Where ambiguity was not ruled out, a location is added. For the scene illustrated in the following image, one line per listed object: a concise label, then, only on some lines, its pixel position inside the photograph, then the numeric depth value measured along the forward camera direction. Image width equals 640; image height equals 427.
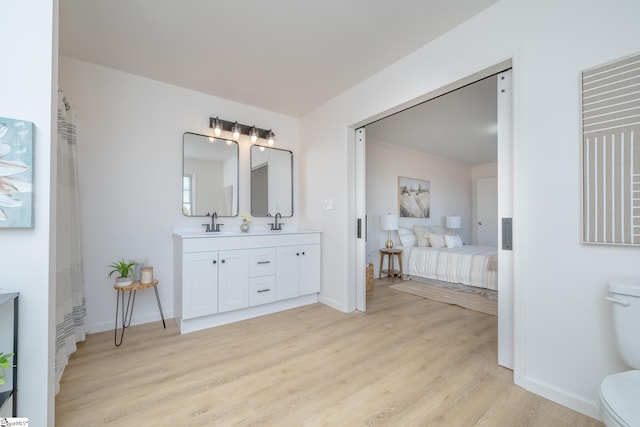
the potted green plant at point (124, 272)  2.36
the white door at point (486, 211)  6.78
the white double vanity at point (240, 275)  2.53
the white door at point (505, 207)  1.87
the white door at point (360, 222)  3.11
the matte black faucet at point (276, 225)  3.58
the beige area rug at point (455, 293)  3.27
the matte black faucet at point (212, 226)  3.07
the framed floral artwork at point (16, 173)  1.16
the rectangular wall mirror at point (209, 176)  3.02
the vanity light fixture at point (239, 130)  3.15
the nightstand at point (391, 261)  4.65
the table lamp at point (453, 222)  6.00
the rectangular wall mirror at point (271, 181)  3.50
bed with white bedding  3.82
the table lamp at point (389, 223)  4.76
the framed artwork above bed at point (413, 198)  5.40
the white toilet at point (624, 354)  0.92
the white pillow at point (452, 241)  4.89
